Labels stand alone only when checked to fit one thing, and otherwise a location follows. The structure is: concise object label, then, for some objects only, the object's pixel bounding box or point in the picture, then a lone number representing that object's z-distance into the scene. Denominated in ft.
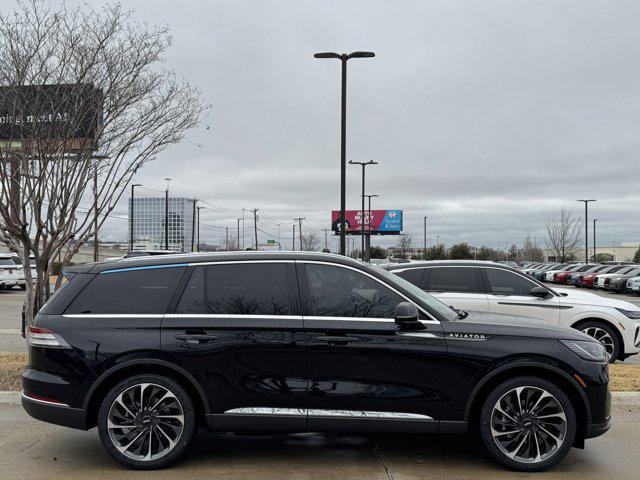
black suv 15.72
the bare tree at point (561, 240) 220.62
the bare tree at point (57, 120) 24.89
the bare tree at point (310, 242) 282.40
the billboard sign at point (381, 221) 244.63
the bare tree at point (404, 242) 270.26
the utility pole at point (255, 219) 289.17
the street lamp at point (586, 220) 180.79
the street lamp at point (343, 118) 57.67
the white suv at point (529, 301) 30.37
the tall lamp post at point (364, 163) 122.53
